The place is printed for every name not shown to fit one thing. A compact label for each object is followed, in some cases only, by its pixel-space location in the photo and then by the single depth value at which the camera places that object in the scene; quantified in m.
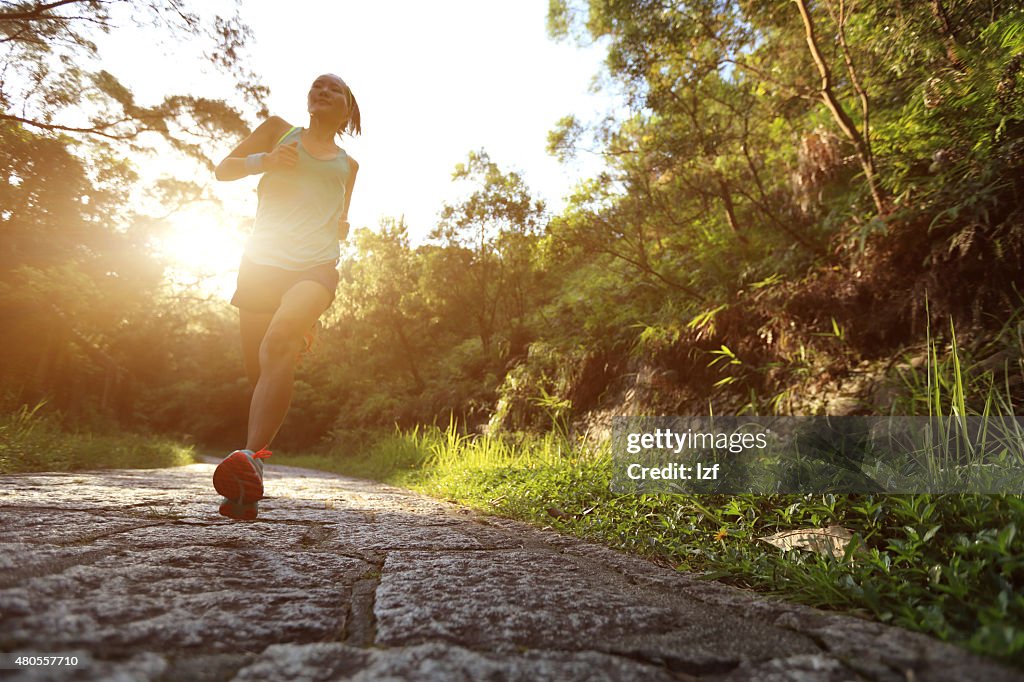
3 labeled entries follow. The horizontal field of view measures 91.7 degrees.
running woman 2.27
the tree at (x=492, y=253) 10.28
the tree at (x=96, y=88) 4.57
